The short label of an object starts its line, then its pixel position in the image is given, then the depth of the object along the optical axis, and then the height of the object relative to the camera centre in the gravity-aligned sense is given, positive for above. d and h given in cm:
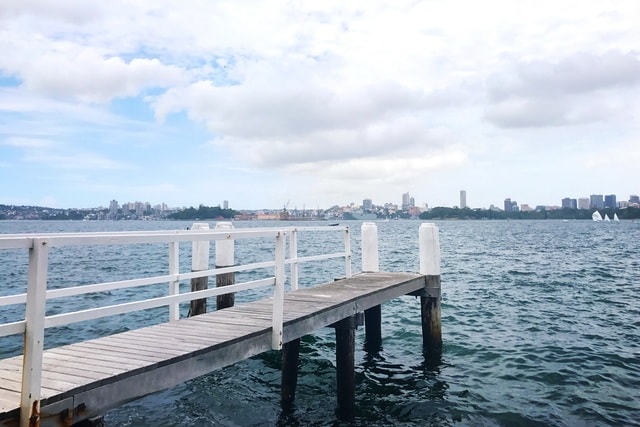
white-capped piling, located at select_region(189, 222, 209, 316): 974 -85
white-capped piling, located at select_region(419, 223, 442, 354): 1109 -166
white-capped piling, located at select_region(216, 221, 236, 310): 975 -88
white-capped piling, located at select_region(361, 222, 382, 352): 1195 -136
